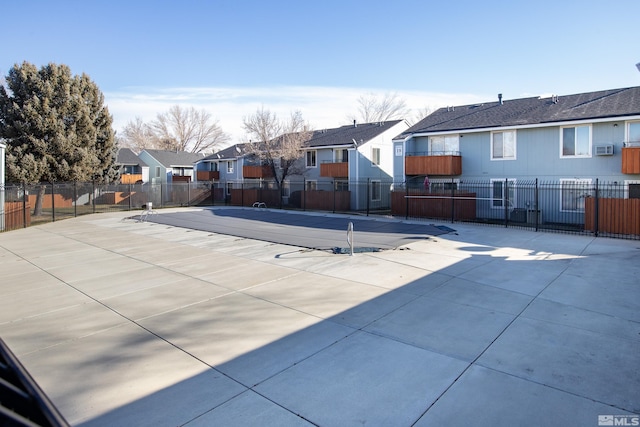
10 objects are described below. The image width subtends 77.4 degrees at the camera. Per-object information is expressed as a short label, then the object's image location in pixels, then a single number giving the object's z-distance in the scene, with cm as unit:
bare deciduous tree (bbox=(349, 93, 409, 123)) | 5475
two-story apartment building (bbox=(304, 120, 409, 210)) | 2911
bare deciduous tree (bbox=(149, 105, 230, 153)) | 6550
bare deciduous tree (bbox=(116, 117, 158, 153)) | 6744
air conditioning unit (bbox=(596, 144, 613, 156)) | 1859
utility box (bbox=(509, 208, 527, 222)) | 2048
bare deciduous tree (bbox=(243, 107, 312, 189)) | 3177
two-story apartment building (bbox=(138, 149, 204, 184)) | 4838
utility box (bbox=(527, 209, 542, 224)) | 2000
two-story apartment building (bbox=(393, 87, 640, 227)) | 1881
